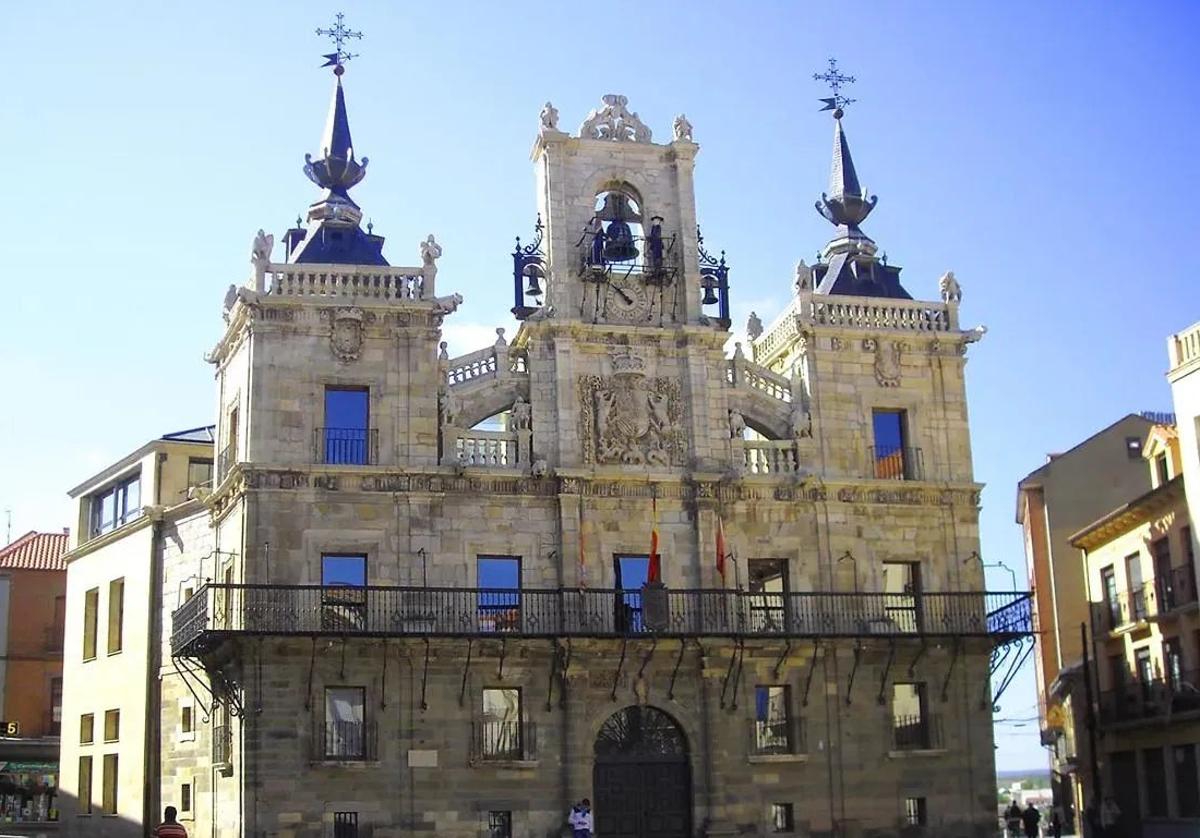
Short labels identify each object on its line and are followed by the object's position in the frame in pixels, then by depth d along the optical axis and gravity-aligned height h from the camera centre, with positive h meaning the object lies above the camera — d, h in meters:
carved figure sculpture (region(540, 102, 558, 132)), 39.16 +15.50
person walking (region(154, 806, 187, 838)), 21.59 -0.69
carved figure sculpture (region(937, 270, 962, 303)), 40.78 +11.48
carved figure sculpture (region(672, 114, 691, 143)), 39.94 +15.40
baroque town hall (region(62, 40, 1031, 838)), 34.53 +4.67
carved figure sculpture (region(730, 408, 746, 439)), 38.69 +7.85
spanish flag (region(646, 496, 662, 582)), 35.38 +4.18
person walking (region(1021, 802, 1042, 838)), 41.67 -2.00
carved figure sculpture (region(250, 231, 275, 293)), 36.28 +11.61
